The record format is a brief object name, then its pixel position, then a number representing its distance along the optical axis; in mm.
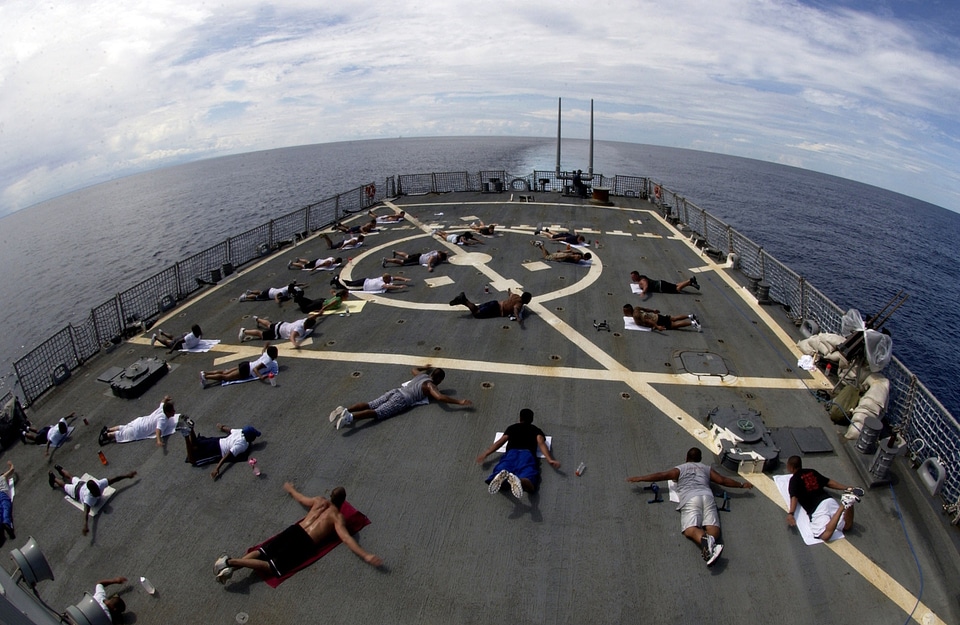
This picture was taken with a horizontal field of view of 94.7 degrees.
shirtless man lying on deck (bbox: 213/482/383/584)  6203
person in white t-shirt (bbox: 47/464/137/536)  7480
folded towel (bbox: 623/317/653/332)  13297
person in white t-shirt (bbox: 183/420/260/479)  8516
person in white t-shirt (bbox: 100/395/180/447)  9383
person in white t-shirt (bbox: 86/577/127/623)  5641
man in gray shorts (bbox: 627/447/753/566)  6457
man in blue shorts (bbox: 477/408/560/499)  7492
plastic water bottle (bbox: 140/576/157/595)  6094
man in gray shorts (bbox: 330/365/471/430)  9328
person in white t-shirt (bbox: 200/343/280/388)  11164
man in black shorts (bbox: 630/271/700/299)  15461
